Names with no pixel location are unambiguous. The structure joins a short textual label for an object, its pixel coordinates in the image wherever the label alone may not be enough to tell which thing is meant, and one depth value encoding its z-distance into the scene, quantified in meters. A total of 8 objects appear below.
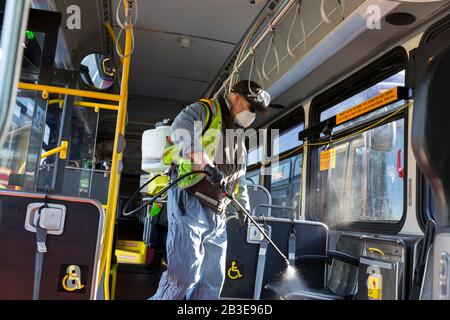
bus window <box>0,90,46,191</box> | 2.74
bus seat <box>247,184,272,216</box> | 4.75
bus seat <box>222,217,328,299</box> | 3.45
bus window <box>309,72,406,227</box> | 3.43
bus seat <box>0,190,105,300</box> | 1.93
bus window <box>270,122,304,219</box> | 5.37
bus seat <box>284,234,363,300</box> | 3.21
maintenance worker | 2.43
